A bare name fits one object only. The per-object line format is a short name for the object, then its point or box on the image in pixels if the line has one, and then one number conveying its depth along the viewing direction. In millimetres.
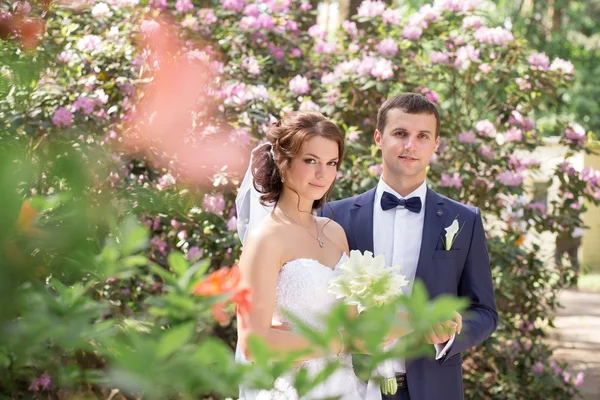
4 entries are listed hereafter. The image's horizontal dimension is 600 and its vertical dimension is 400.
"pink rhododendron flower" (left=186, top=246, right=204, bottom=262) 4948
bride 2891
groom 3215
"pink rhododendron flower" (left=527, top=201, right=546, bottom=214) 6219
